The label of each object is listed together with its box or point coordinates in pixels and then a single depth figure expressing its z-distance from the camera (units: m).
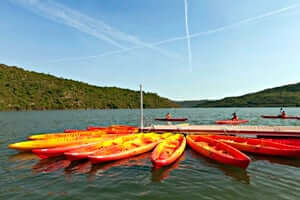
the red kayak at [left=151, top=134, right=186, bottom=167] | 8.41
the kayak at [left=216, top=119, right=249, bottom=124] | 31.39
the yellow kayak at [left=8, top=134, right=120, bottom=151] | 12.22
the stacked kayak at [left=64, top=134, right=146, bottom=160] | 9.35
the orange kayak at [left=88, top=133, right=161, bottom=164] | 9.14
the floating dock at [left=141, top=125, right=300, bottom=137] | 16.06
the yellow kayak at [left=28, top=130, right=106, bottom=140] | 15.31
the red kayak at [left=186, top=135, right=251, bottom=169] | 8.19
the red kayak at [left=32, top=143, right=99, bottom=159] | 10.10
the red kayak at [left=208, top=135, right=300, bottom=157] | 10.31
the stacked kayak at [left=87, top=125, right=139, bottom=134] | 17.92
